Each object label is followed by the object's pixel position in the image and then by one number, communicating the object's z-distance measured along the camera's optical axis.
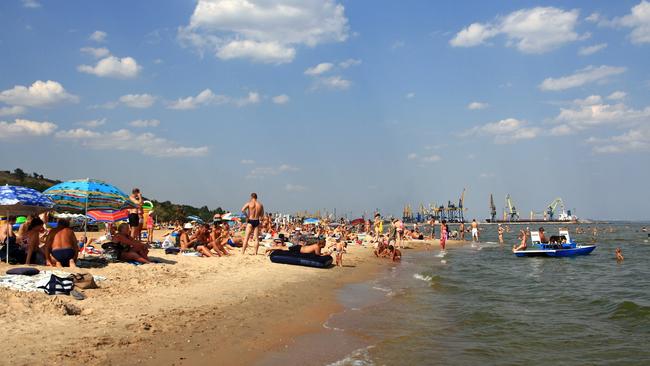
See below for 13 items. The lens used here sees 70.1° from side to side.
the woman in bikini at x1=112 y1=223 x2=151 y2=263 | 10.55
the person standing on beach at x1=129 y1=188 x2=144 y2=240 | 11.74
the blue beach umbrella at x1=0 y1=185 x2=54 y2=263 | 8.87
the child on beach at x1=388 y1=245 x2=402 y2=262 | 20.64
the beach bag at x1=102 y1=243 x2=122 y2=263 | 10.55
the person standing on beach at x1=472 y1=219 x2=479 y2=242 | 39.53
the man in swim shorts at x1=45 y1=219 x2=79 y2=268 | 9.00
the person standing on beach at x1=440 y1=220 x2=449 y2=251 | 29.05
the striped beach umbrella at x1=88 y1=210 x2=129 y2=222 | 13.12
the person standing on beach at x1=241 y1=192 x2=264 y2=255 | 14.15
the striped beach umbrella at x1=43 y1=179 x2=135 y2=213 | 10.68
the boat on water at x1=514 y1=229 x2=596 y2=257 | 22.30
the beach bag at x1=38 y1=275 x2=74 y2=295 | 6.62
